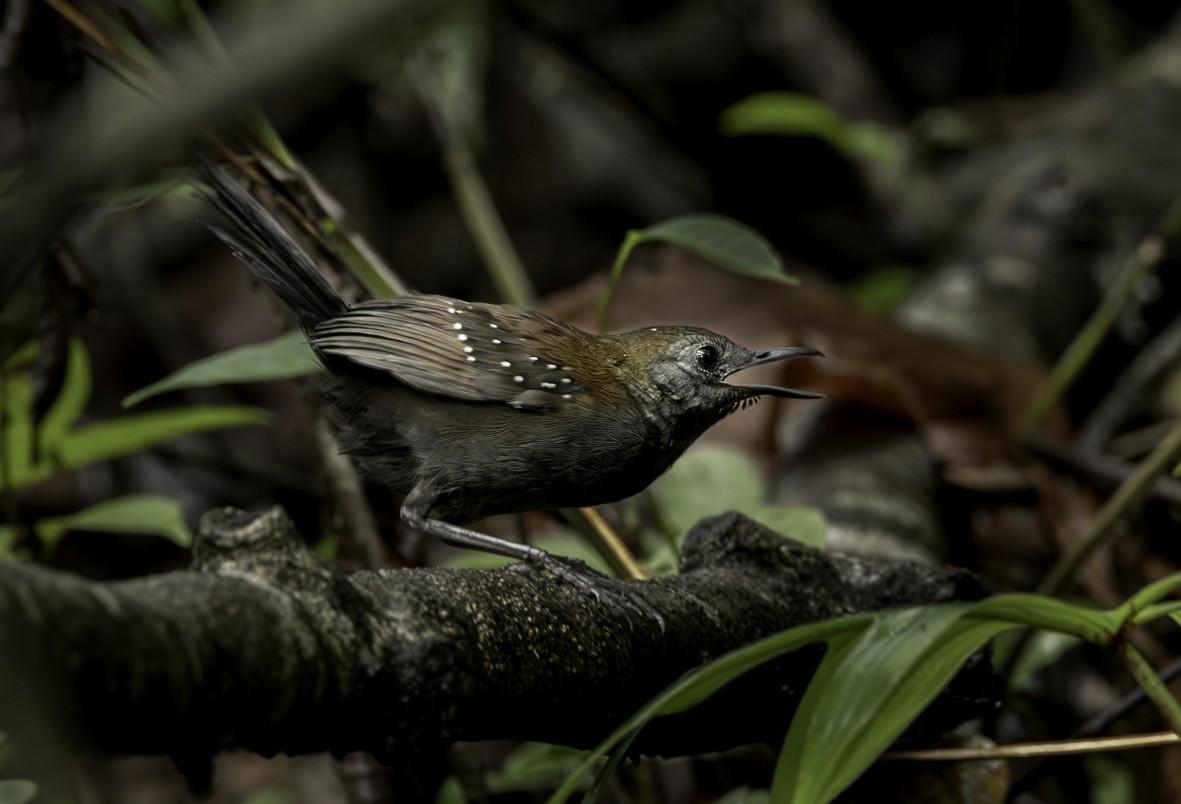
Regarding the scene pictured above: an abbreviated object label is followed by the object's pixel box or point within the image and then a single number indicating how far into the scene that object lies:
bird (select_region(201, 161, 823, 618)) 5.72
